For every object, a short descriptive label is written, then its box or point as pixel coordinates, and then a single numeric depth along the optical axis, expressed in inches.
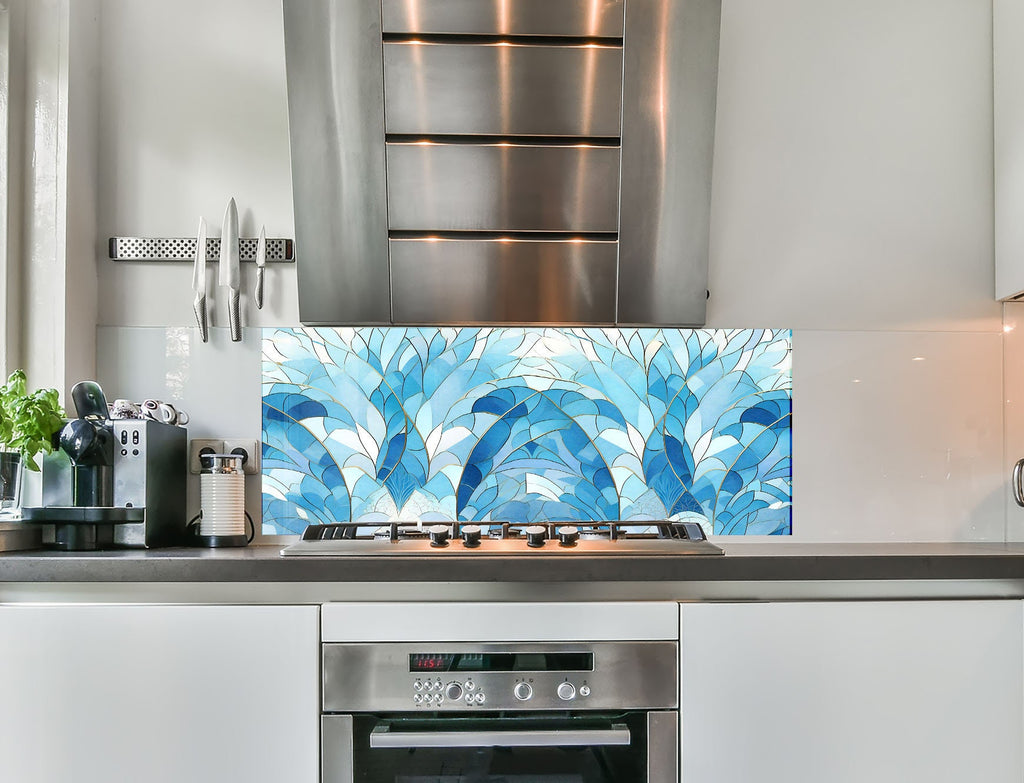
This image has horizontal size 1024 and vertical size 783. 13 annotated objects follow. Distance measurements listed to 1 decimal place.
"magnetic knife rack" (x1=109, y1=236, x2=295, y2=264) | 80.7
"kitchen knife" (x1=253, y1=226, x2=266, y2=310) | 80.3
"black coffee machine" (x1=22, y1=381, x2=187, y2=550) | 66.2
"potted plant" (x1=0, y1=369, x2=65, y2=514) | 65.2
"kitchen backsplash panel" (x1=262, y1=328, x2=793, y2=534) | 81.4
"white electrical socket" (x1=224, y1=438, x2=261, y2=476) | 80.5
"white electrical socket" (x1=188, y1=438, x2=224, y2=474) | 80.6
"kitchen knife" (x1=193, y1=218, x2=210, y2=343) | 79.8
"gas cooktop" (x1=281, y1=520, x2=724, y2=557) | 62.9
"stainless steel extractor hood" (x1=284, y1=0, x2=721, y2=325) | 73.5
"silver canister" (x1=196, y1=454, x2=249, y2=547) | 74.2
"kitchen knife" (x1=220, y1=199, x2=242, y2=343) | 79.6
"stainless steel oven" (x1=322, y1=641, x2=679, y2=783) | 58.2
